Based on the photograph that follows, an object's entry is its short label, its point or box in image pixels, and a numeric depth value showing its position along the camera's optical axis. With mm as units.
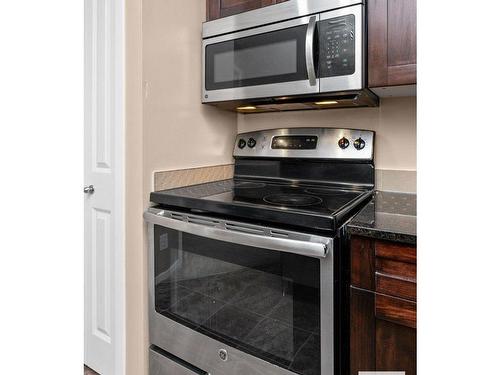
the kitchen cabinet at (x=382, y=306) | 944
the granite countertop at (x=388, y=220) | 945
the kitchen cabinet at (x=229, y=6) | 1493
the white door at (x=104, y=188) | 1520
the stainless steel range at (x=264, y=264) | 1042
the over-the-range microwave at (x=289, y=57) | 1257
